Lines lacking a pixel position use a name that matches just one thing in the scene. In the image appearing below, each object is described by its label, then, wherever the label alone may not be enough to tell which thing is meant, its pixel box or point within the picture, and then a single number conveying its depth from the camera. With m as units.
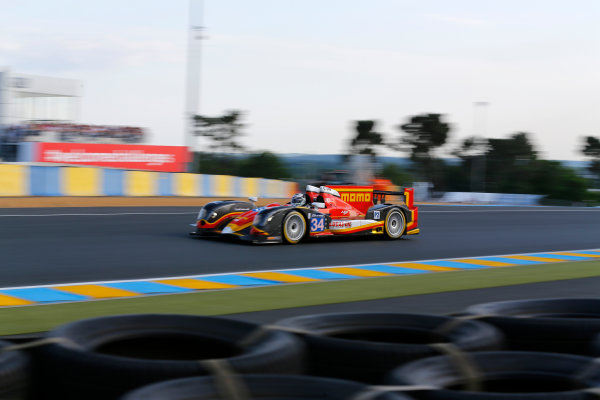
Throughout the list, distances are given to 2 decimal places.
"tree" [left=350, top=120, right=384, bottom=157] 75.81
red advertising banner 33.09
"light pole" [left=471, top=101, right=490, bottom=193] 69.04
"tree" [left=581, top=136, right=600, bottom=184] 83.00
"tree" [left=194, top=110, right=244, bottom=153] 61.31
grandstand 34.72
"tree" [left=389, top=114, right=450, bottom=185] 74.56
